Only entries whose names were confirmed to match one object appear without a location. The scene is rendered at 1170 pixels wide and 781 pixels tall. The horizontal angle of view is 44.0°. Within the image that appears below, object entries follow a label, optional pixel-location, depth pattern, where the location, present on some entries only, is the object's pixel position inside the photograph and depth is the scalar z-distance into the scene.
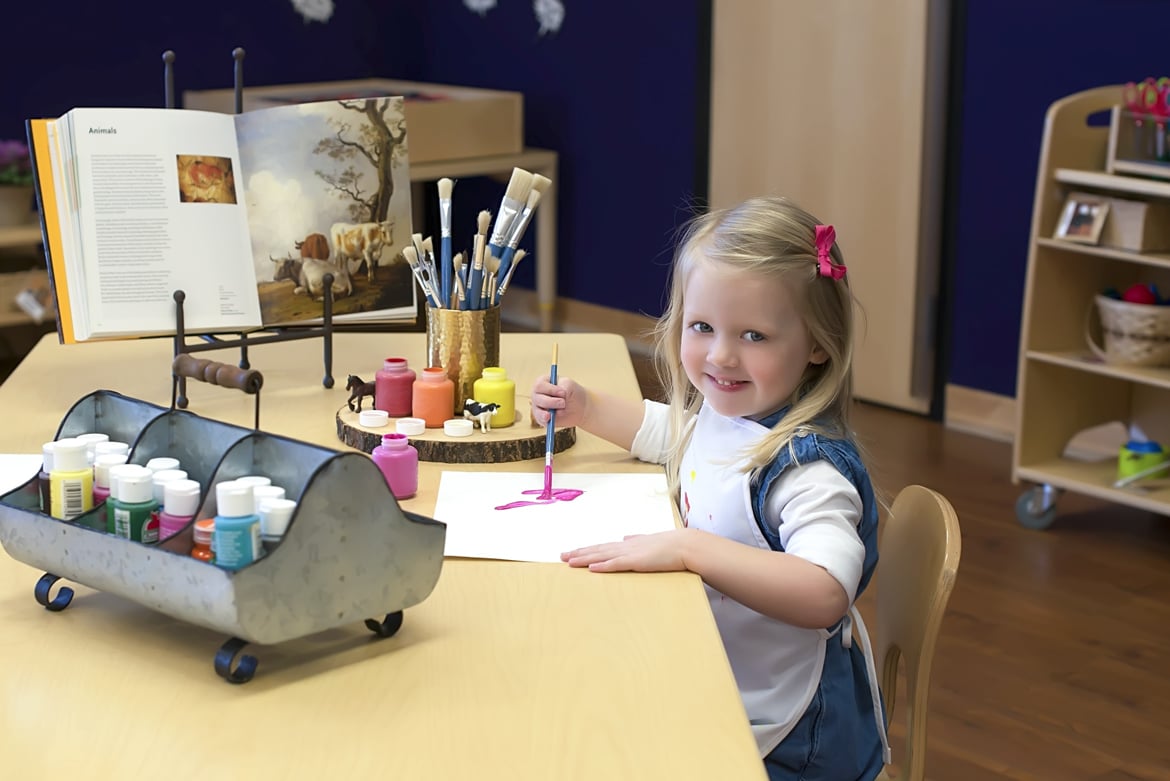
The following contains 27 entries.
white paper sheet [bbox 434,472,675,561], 1.27
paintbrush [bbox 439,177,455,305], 1.57
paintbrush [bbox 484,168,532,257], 1.53
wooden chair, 1.29
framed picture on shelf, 3.13
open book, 1.68
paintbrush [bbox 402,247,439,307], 1.60
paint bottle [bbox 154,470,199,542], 1.04
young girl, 1.33
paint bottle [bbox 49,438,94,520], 1.09
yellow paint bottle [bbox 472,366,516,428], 1.54
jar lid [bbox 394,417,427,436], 1.51
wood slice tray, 1.50
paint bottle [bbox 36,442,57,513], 1.11
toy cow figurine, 1.54
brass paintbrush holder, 1.60
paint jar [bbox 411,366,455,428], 1.54
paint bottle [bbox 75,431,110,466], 1.13
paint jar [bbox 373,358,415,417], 1.57
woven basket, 3.11
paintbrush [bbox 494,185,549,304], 1.55
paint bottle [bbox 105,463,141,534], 1.05
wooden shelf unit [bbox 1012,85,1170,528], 3.15
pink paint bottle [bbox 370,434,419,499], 1.37
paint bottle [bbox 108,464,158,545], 1.05
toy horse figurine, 1.57
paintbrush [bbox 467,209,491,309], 1.57
